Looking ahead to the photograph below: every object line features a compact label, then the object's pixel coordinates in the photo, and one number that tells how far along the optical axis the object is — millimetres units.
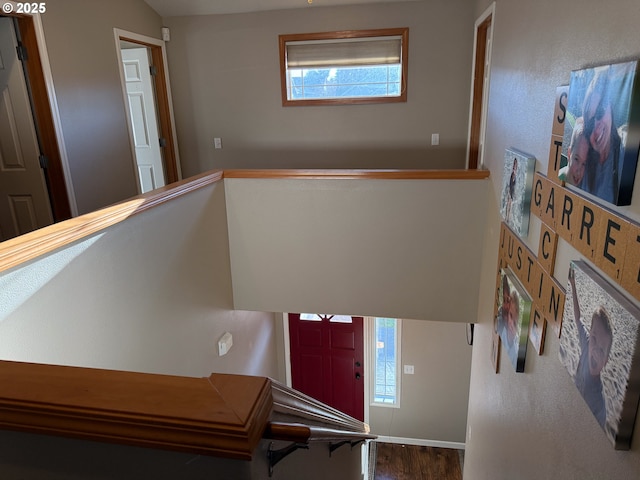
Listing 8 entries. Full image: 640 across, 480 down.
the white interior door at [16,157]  3025
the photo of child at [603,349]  1143
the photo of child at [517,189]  2020
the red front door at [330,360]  5469
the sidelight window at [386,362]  5323
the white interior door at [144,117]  4352
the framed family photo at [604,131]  1157
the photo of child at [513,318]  2066
